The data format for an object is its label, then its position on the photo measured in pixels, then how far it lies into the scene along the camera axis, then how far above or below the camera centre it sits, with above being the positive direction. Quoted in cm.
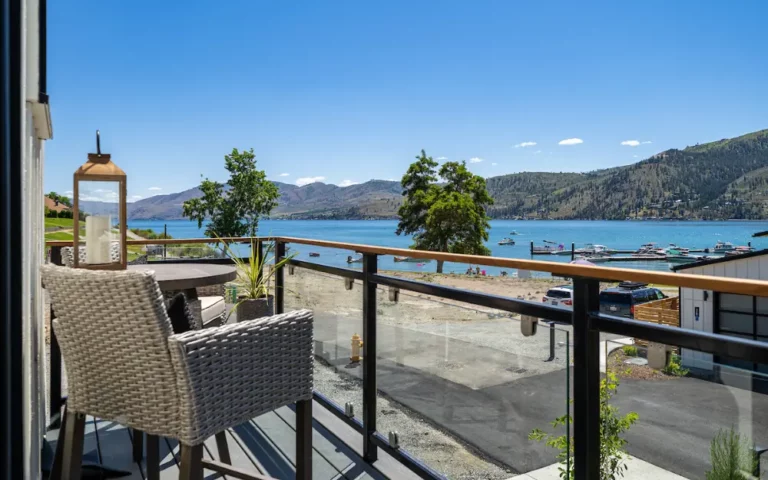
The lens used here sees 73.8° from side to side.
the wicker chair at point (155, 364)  144 -40
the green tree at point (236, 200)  2653 +176
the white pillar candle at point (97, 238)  221 -3
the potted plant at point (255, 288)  421 -47
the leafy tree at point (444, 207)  3123 +161
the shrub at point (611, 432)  144 -57
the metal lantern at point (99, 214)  222 +8
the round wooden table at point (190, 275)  234 -21
